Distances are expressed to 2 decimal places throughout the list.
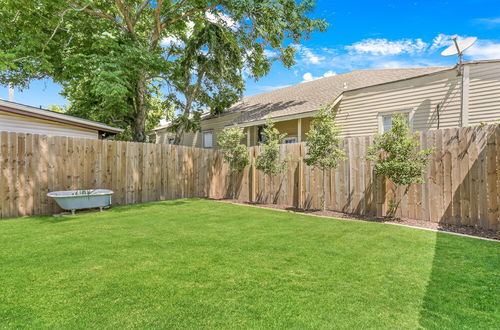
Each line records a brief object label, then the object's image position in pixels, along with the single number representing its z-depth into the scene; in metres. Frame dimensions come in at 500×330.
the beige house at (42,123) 7.69
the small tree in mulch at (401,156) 5.32
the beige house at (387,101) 7.95
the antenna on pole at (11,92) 13.87
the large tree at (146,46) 10.71
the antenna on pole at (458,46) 7.41
